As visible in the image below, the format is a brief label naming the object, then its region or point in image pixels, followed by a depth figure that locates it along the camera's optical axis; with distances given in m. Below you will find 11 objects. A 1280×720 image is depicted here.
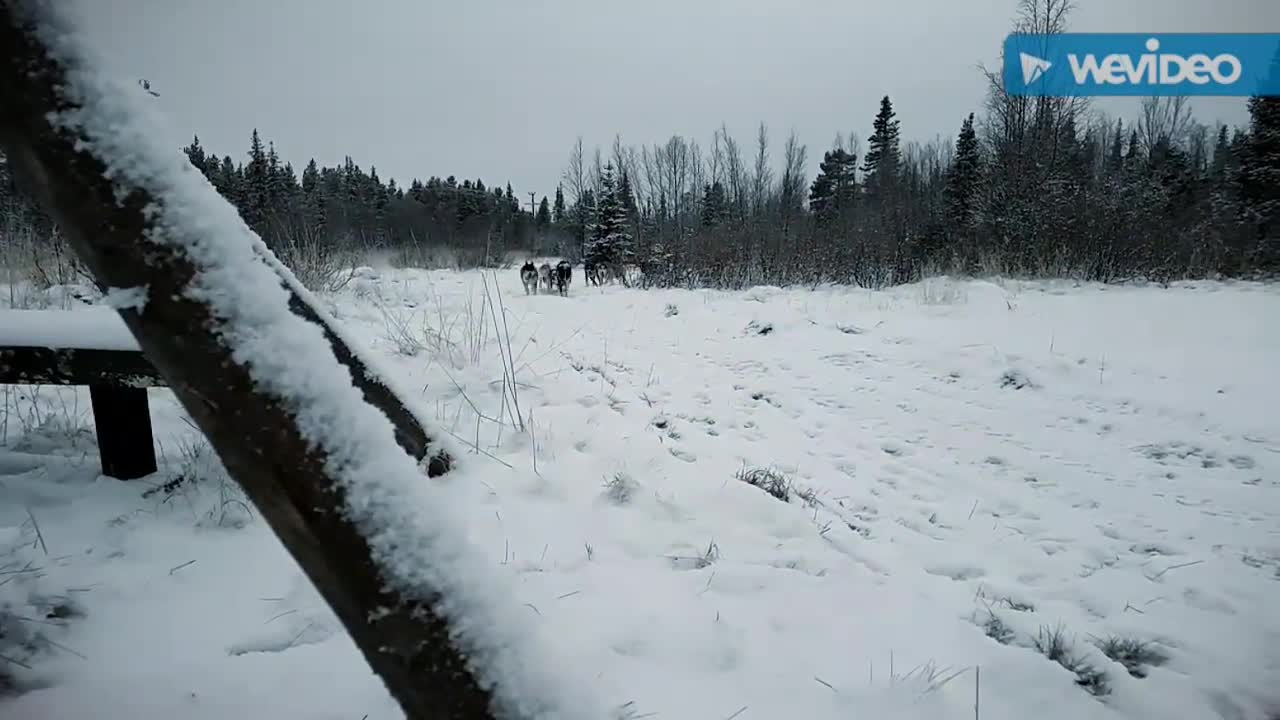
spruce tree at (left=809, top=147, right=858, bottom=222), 35.69
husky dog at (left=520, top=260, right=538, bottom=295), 12.25
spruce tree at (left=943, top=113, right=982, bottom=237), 15.91
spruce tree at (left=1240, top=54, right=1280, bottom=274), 13.87
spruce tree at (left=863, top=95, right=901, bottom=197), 31.55
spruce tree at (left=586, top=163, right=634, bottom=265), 21.09
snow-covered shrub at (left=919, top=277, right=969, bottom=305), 7.27
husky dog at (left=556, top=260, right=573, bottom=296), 12.15
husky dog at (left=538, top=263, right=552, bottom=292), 12.77
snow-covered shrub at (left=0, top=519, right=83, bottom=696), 1.05
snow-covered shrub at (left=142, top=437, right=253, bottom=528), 1.68
